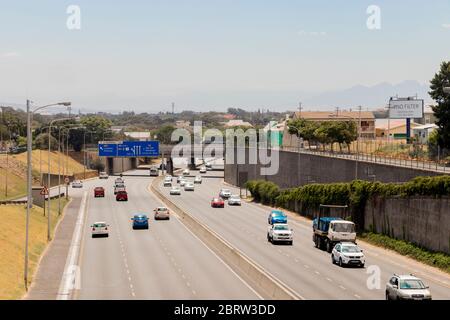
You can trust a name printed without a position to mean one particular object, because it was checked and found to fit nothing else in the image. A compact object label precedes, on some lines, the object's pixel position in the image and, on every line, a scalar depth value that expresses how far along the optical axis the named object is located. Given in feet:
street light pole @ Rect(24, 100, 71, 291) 140.36
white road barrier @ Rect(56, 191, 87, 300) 131.44
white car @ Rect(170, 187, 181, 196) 394.13
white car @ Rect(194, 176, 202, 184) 519.89
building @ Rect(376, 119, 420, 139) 578.66
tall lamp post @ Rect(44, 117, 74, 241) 211.66
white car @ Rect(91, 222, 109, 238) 219.41
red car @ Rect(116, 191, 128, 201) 356.18
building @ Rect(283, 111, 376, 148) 597.52
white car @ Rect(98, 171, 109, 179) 581.12
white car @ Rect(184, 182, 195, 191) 433.89
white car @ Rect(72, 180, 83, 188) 464.57
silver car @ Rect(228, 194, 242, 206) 346.33
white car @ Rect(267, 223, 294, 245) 202.90
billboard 428.56
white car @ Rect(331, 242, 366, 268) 159.33
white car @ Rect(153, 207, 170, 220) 269.85
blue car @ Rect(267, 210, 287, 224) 248.93
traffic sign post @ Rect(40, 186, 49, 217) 280.31
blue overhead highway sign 541.75
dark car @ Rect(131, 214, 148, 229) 239.30
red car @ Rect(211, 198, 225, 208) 327.47
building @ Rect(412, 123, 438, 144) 467.11
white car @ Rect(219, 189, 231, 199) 382.22
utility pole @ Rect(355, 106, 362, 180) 256.97
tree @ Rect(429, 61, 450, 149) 298.76
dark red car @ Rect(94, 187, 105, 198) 385.70
